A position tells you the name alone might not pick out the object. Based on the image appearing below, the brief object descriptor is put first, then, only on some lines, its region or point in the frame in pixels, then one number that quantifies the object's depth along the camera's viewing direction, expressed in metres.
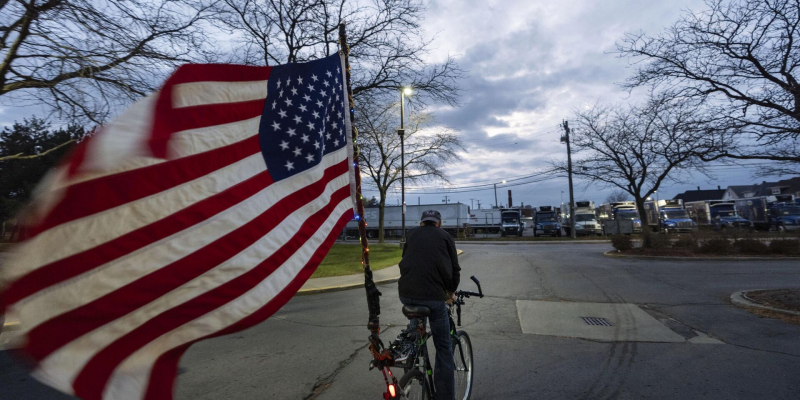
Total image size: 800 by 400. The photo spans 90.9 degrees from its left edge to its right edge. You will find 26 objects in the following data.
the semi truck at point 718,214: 32.94
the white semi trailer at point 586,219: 38.70
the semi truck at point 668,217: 31.94
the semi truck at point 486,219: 46.03
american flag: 1.46
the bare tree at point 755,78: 7.44
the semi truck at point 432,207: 43.97
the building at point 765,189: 53.69
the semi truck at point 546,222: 38.69
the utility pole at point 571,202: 33.22
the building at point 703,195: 83.19
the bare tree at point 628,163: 20.30
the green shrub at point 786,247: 17.30
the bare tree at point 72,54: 6.80
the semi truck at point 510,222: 41.53
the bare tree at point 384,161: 26.20
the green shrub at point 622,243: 20.27
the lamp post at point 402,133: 15.93
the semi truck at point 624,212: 34.79
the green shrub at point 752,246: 17.62
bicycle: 2.85
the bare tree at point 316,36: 14.40
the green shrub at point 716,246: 18.20
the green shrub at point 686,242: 19.29
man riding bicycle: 3.33
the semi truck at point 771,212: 30.84
